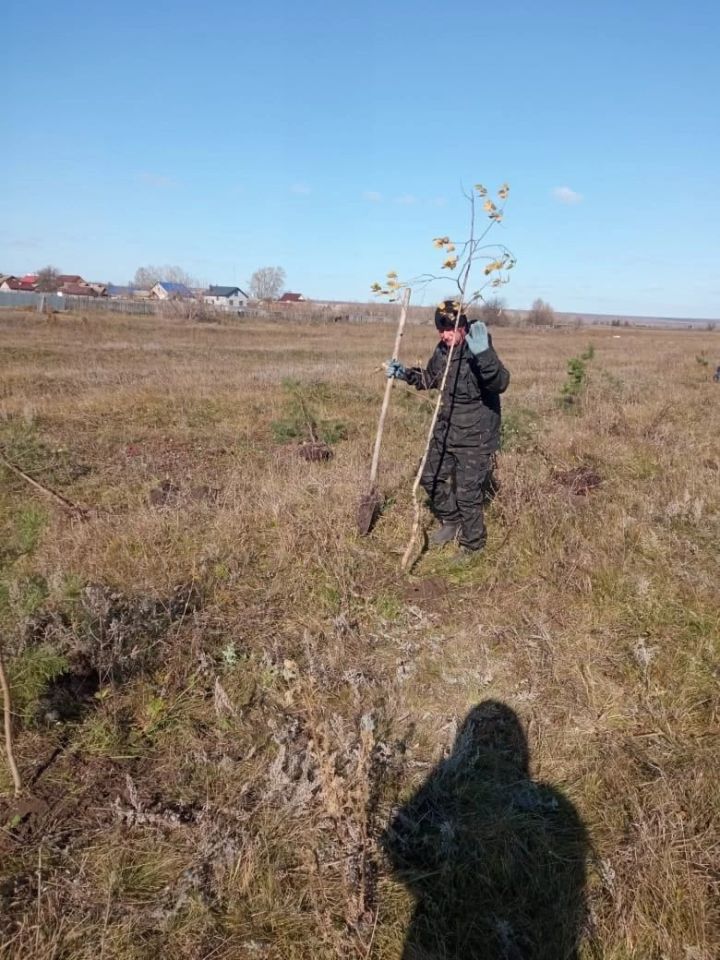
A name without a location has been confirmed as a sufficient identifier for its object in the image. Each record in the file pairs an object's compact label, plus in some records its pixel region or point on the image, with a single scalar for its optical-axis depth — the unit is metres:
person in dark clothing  4.05
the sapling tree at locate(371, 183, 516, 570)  3.32
